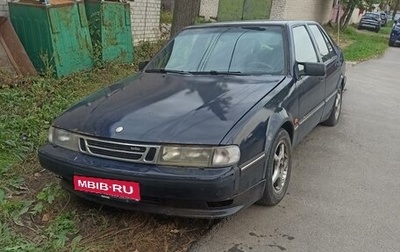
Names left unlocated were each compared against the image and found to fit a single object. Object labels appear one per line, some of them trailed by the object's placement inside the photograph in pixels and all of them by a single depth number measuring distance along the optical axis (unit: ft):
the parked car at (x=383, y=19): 121.49
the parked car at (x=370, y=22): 102.17
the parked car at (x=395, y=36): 69.77
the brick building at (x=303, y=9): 60.39
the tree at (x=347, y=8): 79.87
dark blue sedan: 8.72
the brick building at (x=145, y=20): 32.86
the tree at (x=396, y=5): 151.29
